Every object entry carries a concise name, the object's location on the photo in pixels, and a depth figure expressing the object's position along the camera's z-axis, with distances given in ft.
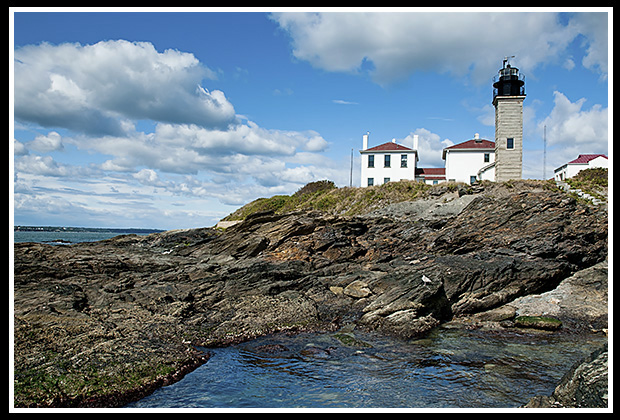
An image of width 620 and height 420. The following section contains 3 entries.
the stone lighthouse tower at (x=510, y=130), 141.18
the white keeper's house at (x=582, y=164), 166.34
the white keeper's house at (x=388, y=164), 173.88
